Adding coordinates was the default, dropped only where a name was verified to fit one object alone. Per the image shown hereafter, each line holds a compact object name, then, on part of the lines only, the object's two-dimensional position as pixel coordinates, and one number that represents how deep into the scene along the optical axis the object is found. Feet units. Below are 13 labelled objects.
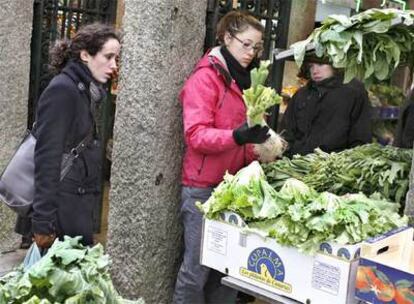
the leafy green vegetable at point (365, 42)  10.93
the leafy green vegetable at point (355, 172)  12.19
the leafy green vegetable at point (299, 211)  9.83
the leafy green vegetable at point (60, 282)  7.61
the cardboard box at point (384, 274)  8.84
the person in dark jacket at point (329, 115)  16.63
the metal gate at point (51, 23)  18.22
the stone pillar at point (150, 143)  14.10
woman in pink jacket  12.66
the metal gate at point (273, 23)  17.26
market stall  9.70
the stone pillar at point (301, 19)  22.70
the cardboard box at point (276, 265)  9.62
